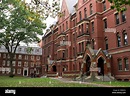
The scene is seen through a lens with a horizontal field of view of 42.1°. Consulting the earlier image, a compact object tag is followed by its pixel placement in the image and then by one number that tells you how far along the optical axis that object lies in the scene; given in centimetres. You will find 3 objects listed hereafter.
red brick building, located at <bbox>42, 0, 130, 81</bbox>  1938
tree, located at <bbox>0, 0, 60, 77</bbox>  2386
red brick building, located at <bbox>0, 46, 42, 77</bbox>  4903
